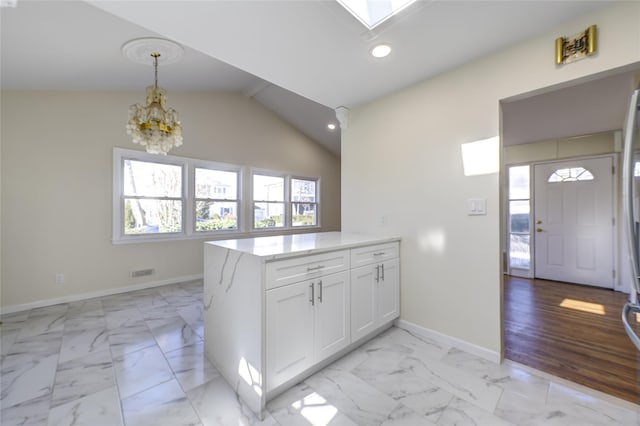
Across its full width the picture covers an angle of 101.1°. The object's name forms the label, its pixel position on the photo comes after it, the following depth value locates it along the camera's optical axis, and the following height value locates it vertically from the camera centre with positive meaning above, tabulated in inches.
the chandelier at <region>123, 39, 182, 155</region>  115.7 +42.1
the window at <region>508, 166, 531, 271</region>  190.9 -2.0
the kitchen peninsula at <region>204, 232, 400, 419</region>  62.4 -25.1
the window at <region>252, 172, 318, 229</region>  224.8 +13.2
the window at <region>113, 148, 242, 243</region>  157.3 +12.3
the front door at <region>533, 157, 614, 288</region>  160.4 -4.0
